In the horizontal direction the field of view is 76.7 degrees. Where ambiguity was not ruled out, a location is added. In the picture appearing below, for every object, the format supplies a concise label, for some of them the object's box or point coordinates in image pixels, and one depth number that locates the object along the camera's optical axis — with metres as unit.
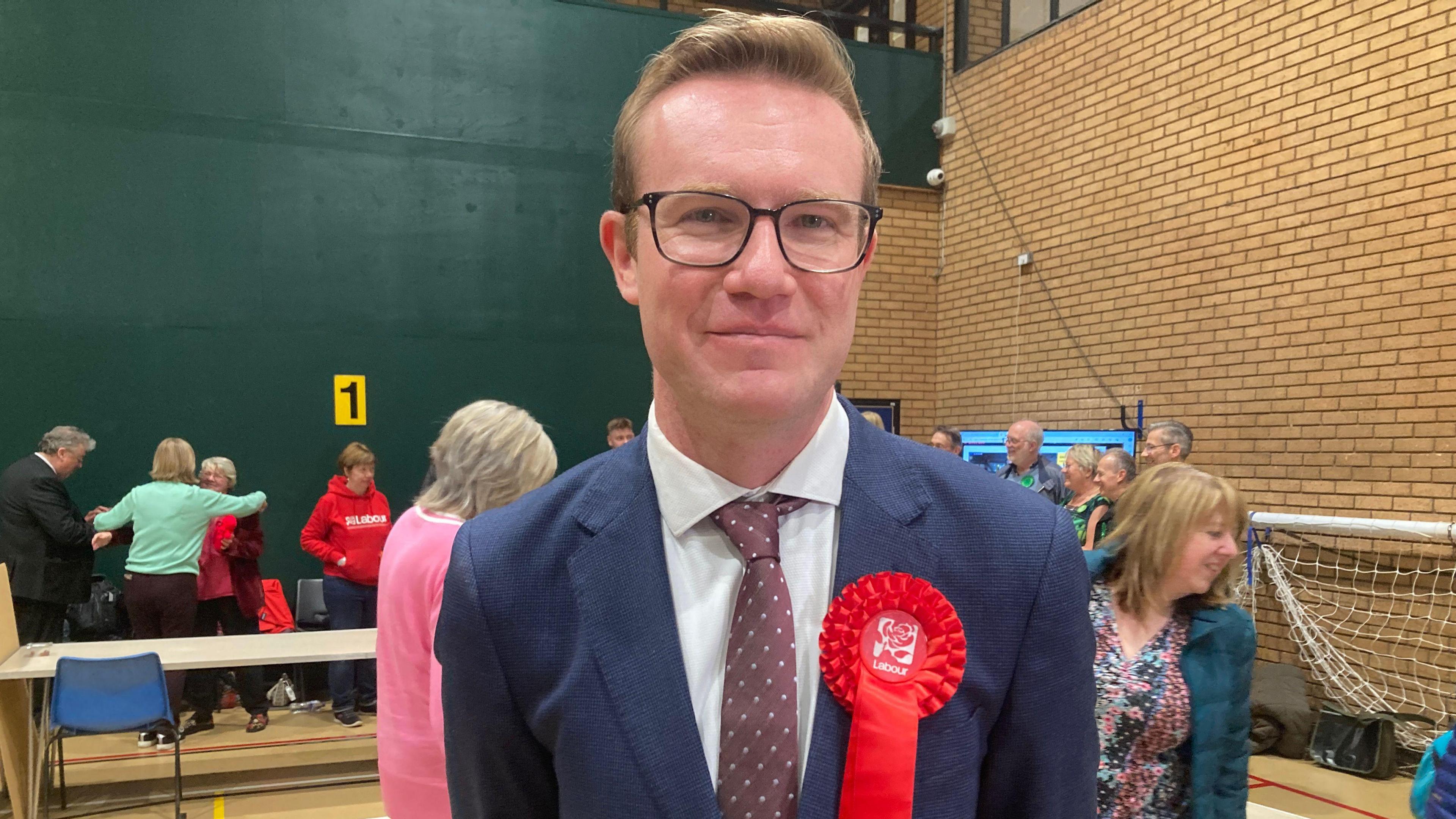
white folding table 4.24
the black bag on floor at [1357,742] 5.25
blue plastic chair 4.11
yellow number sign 7.50
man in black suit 5.58
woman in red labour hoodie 6.41
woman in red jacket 6.23
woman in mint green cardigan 5.68
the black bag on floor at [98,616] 6.31
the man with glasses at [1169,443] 6.08
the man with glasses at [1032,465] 6.76
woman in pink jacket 2.23
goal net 5.30
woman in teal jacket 2.27
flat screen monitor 7.15
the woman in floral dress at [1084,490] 5.72
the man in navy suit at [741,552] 0.94
